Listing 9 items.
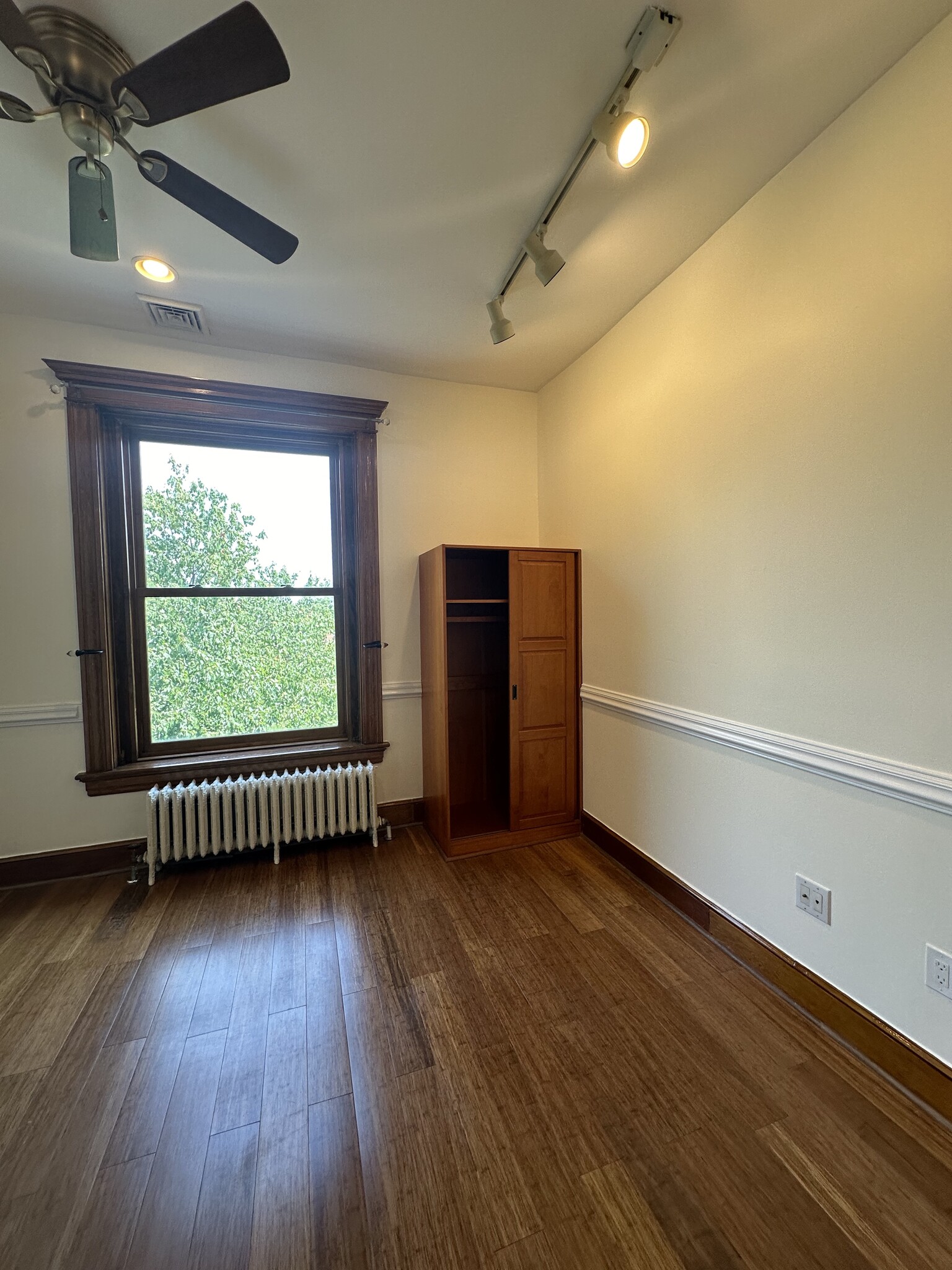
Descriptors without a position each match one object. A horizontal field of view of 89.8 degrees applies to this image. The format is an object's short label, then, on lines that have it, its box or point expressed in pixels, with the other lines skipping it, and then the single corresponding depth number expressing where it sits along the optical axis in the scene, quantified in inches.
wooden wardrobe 104.8
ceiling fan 39.9
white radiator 95.7
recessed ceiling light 76.2
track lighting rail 45.0
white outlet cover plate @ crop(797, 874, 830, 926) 60.4
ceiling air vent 87.5
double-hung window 96.8
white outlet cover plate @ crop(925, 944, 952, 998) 49.2
